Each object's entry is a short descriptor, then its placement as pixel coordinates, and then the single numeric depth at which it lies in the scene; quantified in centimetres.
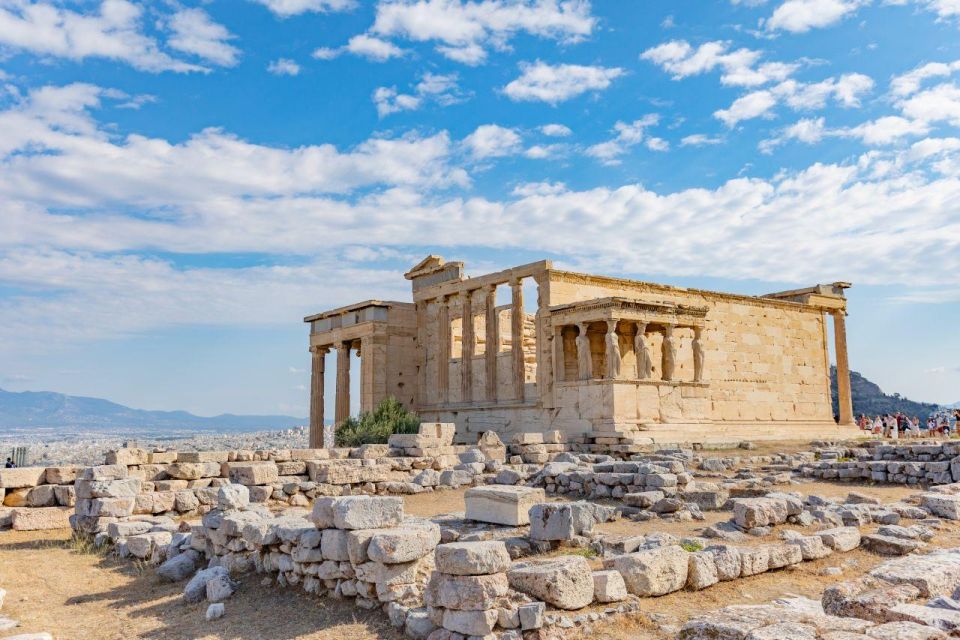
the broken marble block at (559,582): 631
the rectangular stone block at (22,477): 1272
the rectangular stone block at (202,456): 1544
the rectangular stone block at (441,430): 1881
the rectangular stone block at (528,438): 1925
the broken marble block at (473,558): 604
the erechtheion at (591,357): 2253
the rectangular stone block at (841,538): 895
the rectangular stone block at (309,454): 1626
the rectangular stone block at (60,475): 1327
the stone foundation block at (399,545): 692
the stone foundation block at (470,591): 590
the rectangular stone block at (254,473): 1421
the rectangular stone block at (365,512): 745
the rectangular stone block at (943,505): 1110
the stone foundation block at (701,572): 732
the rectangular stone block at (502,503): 1027
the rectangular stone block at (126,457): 1423
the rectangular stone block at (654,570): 698
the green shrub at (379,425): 2409
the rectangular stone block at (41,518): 1213
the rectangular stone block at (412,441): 1791
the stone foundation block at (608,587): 661
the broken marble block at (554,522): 895
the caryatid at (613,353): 2170
